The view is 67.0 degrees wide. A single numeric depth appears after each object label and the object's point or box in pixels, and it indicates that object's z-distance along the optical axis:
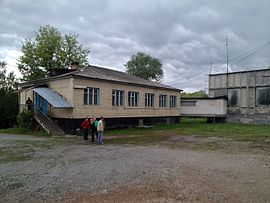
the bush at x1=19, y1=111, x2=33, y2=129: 18.16
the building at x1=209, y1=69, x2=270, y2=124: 25.05
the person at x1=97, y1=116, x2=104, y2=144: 12.38
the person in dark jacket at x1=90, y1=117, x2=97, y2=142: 13.68
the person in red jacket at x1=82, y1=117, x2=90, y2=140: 13.91
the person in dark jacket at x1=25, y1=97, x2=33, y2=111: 19.42
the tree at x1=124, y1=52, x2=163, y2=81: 46.79
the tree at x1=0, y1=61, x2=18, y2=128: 25.13
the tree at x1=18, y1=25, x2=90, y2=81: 33.27
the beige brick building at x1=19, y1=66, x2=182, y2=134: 16.75
